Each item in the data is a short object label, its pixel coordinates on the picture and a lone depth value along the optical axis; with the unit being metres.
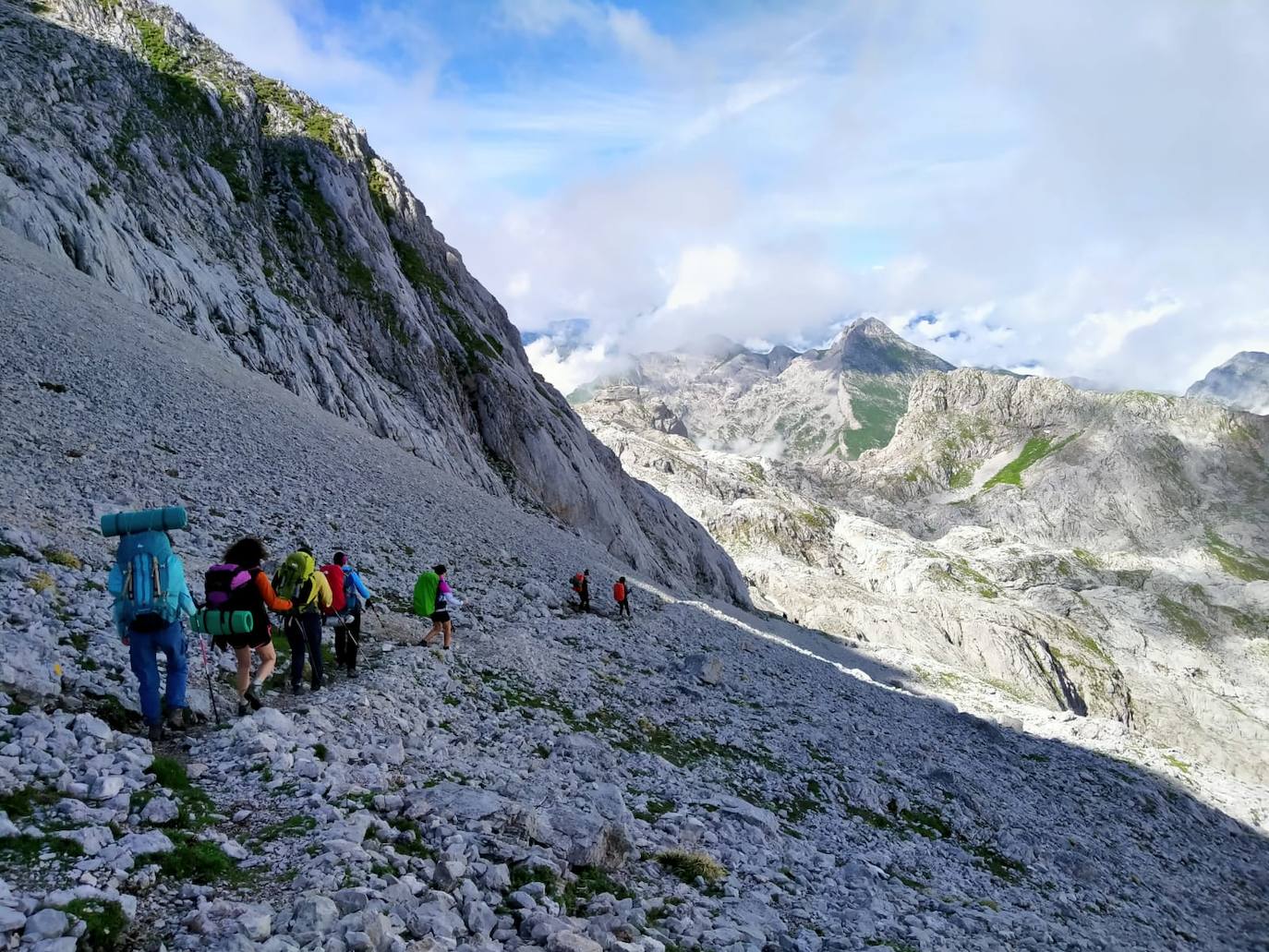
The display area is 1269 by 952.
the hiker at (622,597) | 34.19
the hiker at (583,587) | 33.06
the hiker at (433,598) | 19.77
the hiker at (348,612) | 16.30
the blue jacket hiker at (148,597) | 10.34
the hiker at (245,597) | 11.87
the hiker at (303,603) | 14.27
